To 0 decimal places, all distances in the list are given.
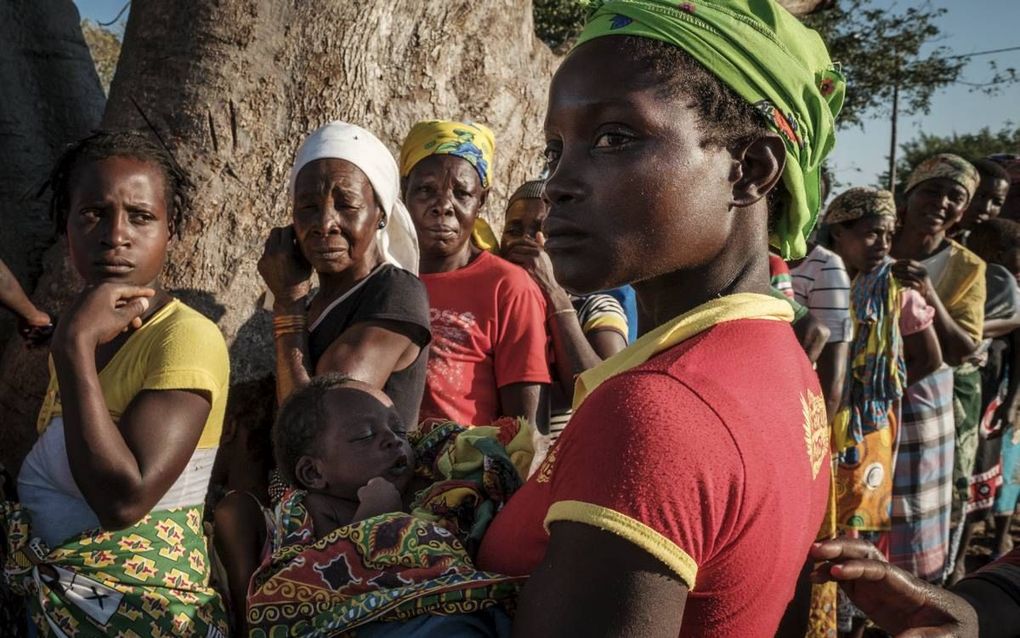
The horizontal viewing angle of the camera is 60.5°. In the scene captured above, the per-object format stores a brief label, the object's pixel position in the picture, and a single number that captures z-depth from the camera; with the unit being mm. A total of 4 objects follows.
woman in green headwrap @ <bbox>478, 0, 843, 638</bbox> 1015
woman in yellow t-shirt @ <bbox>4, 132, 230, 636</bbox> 2010
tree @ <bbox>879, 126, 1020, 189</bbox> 26047
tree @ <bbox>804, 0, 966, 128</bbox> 15180
